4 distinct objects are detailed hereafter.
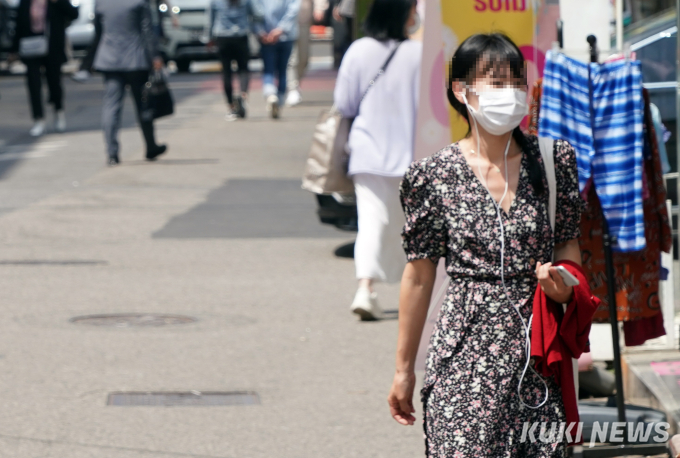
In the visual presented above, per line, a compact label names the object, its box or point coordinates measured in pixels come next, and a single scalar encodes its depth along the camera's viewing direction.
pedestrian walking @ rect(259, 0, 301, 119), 41.06
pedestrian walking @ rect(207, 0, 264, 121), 39.72
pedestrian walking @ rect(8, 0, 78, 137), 34.59
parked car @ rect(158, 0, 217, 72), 61.59
